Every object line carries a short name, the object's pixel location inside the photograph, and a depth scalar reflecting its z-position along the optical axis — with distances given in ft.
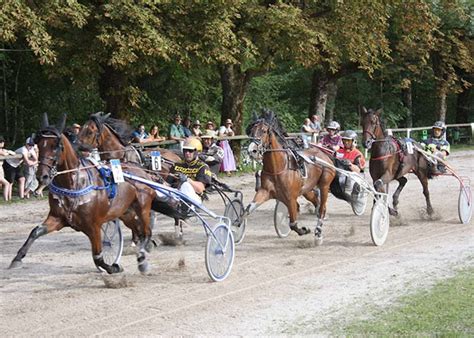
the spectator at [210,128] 66.72
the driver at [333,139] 44.47
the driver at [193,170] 34.55
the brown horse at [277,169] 35.99
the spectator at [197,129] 64.75
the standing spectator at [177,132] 62.90
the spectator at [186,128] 64.69
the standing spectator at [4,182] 52.65
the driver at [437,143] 48.70
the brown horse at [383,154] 44.24
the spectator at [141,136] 58.85
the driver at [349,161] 41.83
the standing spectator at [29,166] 53.21
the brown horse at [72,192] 26.12
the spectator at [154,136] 62.07
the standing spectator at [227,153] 68.08
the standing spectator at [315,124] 75.21
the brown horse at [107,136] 33.32
